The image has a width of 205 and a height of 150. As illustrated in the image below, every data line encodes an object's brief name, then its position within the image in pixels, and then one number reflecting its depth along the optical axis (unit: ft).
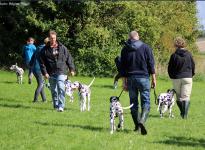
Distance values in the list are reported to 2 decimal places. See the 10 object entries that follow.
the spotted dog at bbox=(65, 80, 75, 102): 56.29
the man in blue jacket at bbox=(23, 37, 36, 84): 70.49
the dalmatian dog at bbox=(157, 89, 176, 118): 48.32
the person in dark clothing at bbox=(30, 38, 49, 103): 55.98
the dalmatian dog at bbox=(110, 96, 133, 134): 35.88
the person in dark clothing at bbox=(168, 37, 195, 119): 47.03
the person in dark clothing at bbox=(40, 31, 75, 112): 47.32
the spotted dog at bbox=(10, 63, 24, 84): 82.84
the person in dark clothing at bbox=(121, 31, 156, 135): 35.78
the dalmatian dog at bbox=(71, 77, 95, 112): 50.03
